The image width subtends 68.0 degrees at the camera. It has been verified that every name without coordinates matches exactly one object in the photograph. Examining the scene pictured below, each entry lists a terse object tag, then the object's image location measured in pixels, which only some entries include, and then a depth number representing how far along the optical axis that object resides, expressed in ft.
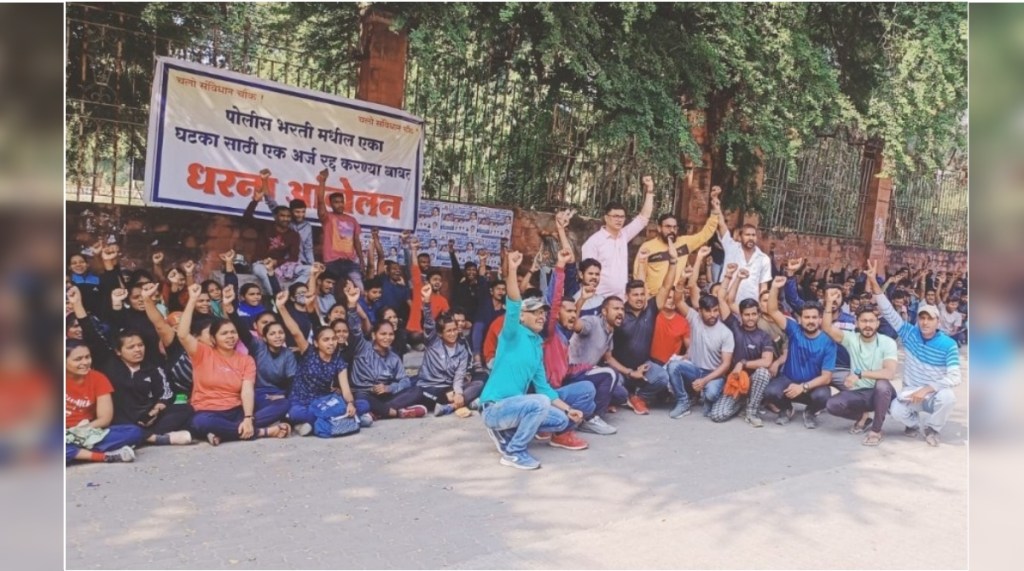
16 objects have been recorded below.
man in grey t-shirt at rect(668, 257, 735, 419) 19.62
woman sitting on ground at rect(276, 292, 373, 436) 16.21
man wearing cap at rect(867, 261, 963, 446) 17.90
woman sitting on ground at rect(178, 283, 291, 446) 15.14
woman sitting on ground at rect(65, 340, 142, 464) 13.46
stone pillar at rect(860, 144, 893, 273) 43.98
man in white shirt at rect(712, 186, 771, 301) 22.35
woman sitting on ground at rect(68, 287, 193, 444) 14.47
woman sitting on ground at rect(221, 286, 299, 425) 16.53
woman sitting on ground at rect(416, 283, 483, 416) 18.74
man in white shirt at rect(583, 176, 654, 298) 21.24
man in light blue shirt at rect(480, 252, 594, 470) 14.98
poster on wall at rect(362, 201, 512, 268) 28.17
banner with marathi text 21.27
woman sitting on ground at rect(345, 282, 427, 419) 17.79
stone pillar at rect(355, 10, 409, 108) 25.26
